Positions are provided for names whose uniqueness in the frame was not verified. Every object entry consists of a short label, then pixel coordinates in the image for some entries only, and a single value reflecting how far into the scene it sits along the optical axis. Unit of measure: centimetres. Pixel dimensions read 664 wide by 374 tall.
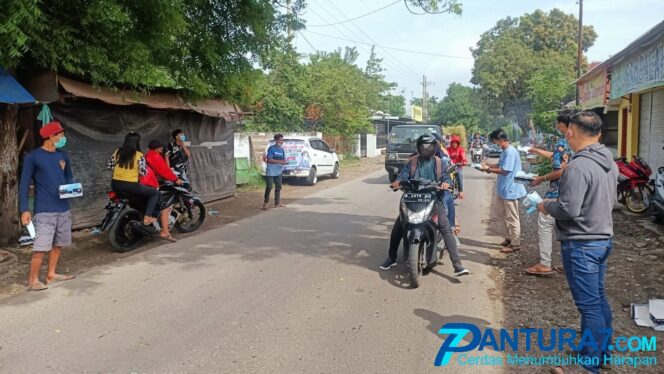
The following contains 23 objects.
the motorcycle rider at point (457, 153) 1023
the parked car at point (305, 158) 1678
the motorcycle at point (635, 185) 1009
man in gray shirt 362
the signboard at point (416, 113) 5662
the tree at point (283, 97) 2327
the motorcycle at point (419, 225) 577
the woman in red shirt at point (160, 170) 830
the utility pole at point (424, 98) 6894
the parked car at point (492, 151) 2668
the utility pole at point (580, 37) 2958
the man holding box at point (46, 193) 571
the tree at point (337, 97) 2670
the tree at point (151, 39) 632
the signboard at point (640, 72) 888
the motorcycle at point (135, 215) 758
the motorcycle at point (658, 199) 862
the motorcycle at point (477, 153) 2519
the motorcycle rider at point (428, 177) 620
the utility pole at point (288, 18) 971
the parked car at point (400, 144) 1709
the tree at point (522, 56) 4297
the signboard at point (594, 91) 1514
